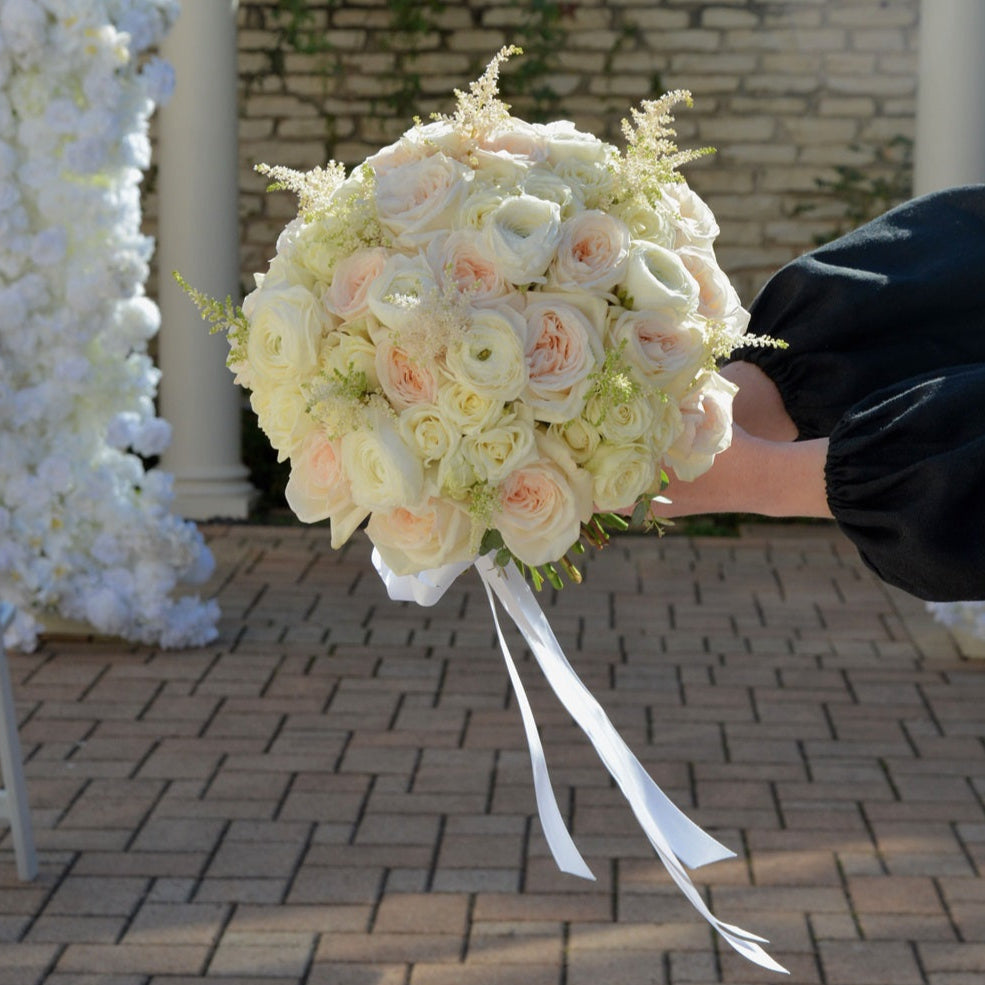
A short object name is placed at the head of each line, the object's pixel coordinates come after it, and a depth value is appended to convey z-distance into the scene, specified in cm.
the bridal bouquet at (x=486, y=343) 170
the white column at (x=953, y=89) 636
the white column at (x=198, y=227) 700
